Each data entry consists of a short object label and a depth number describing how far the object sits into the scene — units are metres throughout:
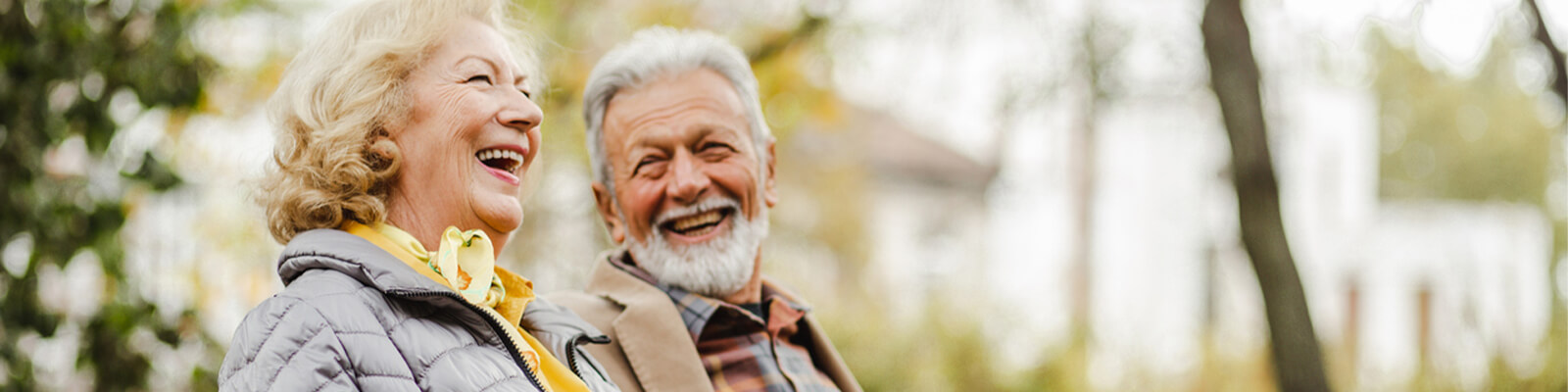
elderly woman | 1.46
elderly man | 2.63
